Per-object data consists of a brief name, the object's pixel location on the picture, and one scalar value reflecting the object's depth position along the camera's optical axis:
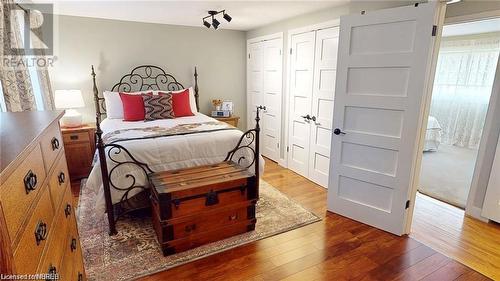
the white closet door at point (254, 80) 4.66
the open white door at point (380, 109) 2.12
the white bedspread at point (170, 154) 2.36
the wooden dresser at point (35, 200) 0.68
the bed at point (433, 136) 5.06
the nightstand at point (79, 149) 3.48
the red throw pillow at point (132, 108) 3.58
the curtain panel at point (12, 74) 2.21
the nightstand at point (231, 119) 4.70
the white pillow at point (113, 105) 3.75
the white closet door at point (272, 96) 4.21
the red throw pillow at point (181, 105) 3.88
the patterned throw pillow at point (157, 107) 3.61
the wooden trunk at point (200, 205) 2.10
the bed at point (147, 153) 2.35
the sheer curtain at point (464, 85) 5.26
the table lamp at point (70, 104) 3.46
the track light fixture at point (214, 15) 3.26
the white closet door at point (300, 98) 3.59
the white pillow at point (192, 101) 4.12
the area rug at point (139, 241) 2.02
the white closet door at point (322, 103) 3.21
